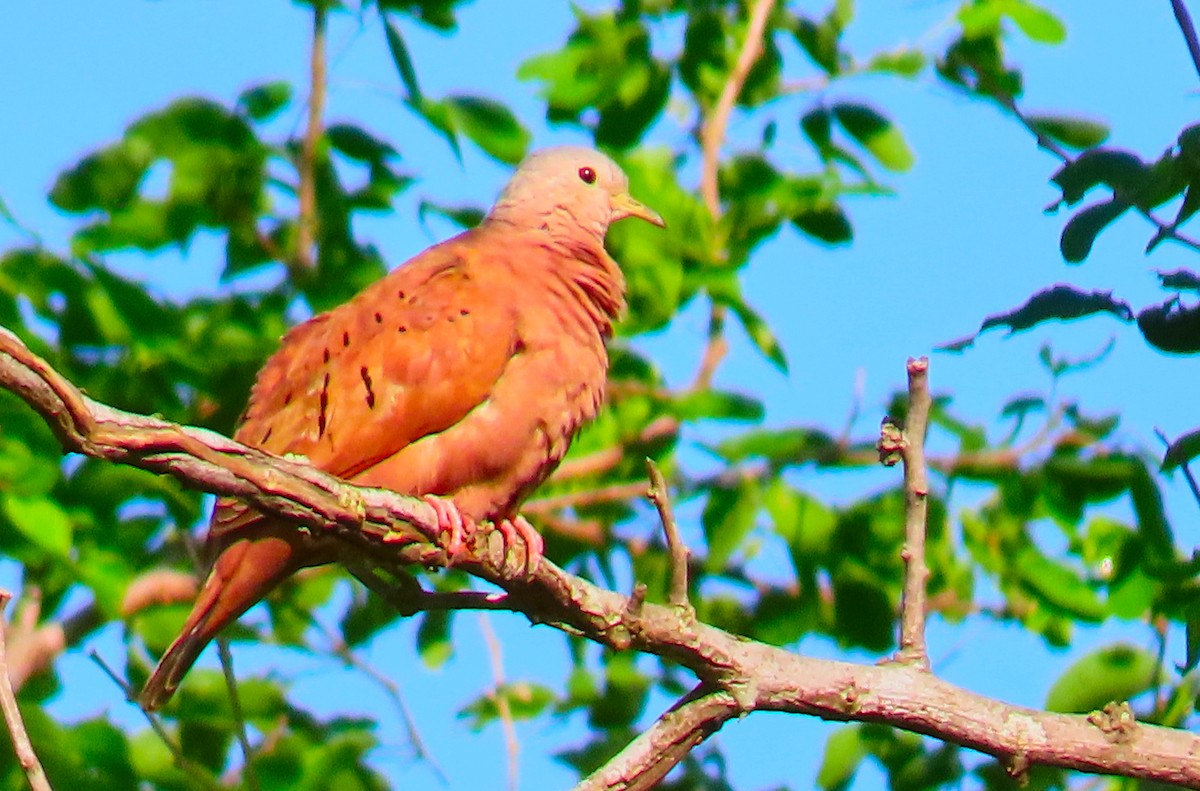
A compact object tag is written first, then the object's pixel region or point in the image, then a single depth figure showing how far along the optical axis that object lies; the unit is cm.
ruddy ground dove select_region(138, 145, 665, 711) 724
